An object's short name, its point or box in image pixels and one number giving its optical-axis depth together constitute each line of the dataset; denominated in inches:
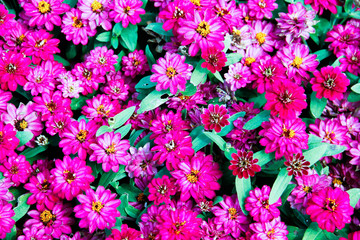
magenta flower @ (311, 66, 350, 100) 30.9
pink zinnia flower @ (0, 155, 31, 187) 30.3
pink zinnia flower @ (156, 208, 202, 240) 29.1
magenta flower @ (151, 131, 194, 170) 30.1
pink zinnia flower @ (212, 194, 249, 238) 30.0
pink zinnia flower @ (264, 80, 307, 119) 30.0
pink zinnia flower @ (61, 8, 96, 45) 33.2
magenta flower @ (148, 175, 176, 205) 29.9
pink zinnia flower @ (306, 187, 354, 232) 29.0
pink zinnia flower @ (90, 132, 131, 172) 30.1
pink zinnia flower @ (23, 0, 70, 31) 33.5
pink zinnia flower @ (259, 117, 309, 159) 29.7
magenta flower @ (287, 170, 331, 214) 30.3
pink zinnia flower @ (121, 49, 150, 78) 33.3
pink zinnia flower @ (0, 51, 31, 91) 31.6
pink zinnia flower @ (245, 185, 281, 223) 29.5
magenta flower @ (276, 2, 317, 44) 33.4
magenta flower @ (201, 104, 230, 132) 30.3
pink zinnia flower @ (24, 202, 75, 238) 30.1
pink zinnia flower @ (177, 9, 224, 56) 31.4
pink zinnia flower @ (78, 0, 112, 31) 33.3
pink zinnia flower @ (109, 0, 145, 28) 33.0
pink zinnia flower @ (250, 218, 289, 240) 29.3
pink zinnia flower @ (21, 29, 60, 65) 32.8
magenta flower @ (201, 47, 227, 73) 31.0
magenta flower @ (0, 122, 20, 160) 29.9
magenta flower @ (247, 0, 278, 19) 34.2
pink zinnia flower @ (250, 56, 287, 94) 31.9
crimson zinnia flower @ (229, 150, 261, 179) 29.6
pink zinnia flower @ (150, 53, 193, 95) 31.0
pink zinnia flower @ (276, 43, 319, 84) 32.7
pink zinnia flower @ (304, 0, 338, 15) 34.3
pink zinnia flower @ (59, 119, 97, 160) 30.3
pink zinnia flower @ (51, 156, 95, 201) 29.8
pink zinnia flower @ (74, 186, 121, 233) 29.2
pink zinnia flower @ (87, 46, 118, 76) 32.6
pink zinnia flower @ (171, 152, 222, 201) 30.1
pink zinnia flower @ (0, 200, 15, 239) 29.4
